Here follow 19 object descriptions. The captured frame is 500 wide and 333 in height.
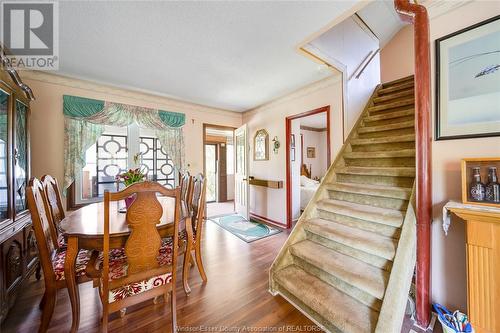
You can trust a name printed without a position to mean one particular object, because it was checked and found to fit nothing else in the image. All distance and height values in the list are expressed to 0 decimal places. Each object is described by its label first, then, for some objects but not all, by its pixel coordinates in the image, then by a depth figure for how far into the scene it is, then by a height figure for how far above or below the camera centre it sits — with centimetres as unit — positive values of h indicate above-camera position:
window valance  298 +100
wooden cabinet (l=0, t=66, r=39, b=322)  159 -30
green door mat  332 -118
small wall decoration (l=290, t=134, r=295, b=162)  396 +40
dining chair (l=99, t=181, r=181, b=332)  125 -63
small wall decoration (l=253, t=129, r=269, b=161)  429 +49
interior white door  421 -14
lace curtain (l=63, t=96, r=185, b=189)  296 +81
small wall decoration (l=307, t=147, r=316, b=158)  626 +46
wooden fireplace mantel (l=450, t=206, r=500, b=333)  118 -65
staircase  138 -66
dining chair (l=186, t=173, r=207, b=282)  201 -45
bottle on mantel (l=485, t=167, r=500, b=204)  124 -16
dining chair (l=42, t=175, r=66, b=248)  171 -32
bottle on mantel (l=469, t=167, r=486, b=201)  128 -16
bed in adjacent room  441 -61
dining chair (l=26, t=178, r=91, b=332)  128 -65
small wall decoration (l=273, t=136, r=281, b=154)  400 +46
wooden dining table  132 -47
